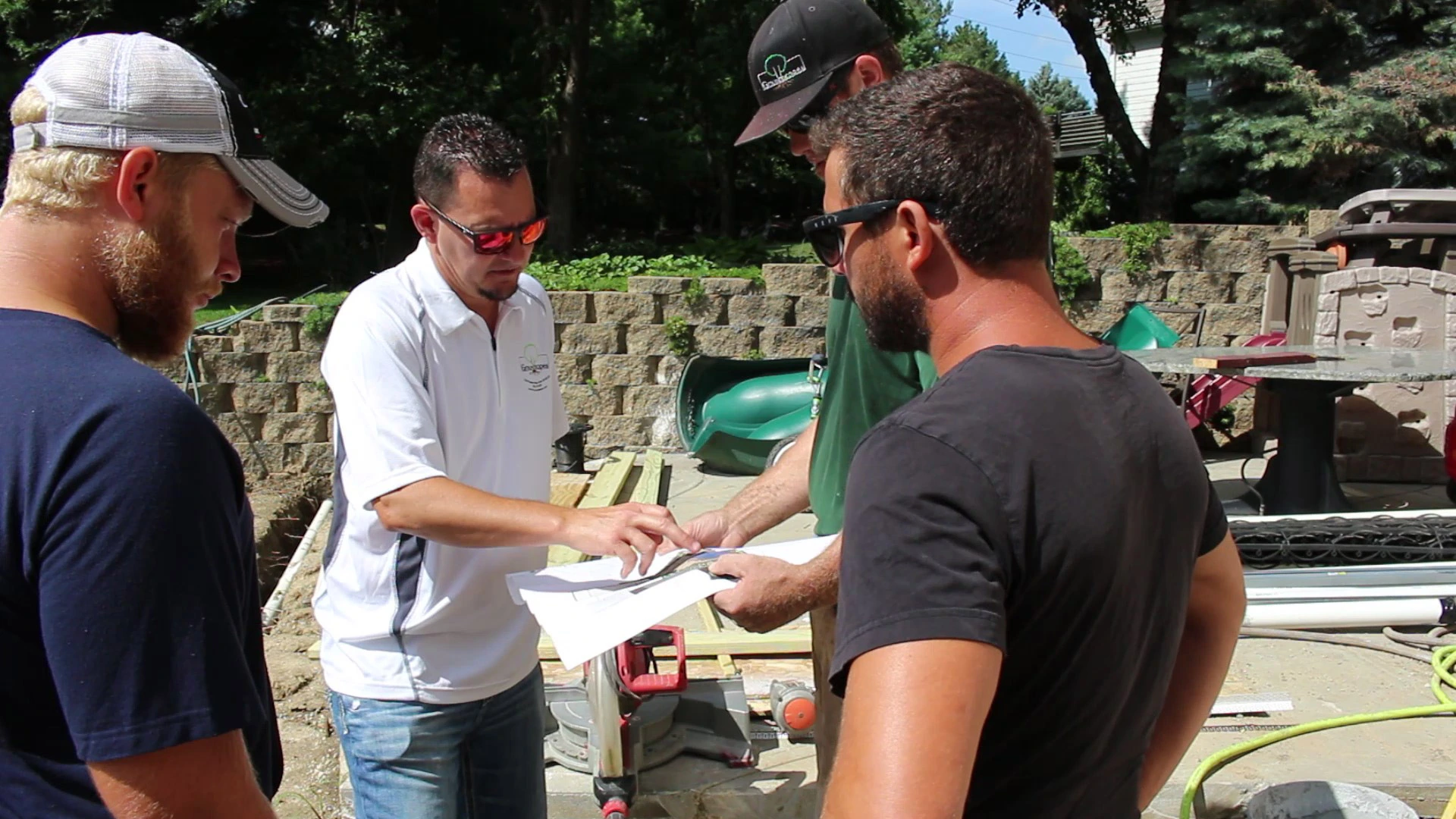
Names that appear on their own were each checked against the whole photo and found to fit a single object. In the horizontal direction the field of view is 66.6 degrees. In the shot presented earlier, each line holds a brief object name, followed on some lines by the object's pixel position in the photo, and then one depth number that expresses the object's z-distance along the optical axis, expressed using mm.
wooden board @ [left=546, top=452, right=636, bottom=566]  8000
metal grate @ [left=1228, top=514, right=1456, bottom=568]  6137
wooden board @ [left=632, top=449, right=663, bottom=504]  8391
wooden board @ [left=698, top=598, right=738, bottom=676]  5344
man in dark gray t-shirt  1161
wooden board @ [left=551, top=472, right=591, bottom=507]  8219
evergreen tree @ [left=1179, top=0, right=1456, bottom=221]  12523
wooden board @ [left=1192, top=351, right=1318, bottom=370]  6656
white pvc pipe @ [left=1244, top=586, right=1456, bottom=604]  5629
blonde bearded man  1240
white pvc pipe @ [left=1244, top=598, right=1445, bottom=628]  5457
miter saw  3326
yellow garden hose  3191
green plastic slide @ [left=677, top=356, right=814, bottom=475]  9656
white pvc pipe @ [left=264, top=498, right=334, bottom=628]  6785
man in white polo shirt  2277
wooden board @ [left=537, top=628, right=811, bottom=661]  4887
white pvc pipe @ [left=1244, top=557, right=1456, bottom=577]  5930
